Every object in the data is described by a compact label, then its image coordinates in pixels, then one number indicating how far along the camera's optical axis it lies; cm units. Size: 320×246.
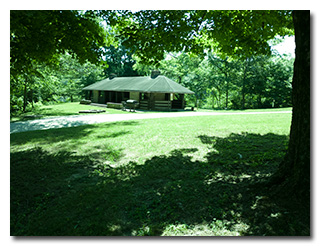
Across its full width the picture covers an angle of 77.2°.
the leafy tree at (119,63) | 4409
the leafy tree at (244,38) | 296
